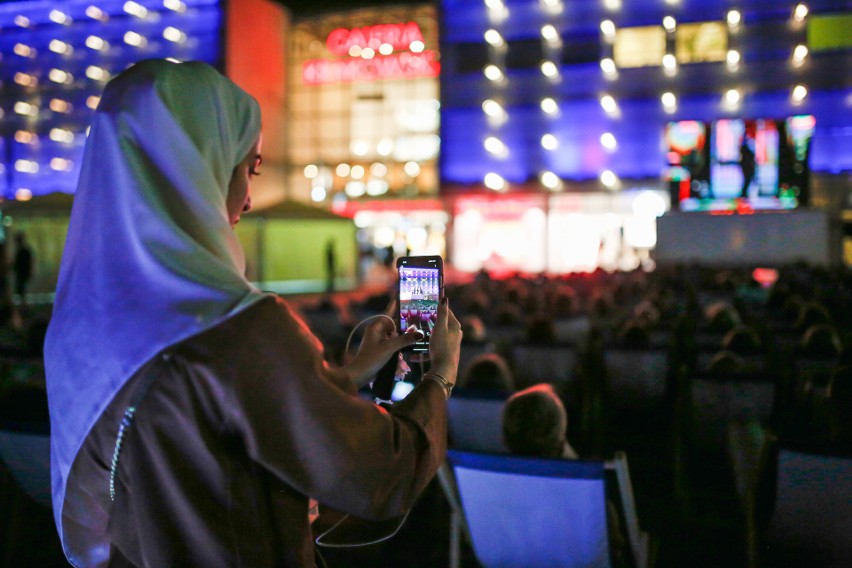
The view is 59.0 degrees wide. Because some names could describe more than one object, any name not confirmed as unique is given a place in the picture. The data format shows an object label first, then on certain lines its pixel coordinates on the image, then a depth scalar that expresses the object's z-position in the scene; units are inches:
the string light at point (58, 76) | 1688.0
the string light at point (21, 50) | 1711.4
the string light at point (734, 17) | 1269.7
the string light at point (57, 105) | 1697.8
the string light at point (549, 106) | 1378.8
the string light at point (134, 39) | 1616.6
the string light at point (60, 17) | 1664.6
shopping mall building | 1085.8
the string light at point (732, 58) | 1275.8
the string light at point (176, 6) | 1561.3
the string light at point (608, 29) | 1333.7
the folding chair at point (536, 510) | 108.0
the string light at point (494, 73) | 1413.6
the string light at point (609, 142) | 1355.8
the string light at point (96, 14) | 1626.5
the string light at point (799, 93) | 1261.1
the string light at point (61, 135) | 1697.8
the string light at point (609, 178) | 1346.0
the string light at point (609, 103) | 1350.9
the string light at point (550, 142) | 1385.3
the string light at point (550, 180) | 1378.0
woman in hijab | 49.9
